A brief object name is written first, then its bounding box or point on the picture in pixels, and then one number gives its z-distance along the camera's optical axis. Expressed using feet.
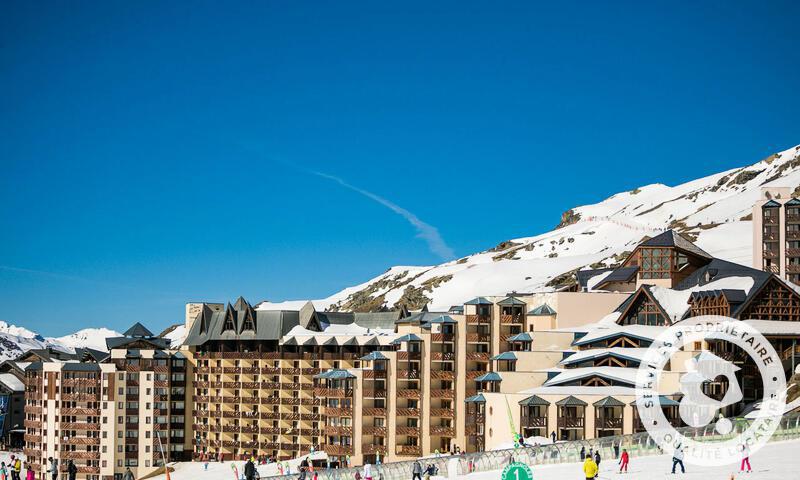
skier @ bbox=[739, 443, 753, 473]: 178.81
